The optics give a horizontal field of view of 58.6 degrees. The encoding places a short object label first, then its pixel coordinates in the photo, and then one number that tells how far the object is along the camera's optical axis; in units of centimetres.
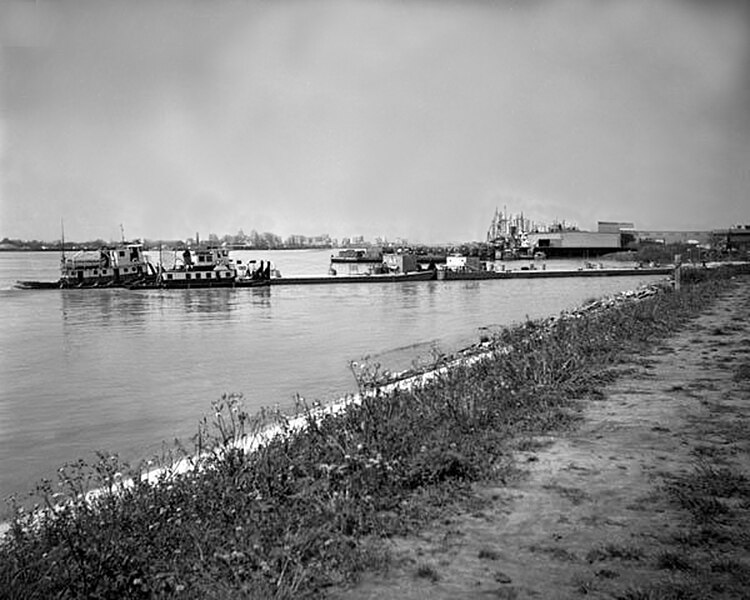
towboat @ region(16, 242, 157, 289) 6181
